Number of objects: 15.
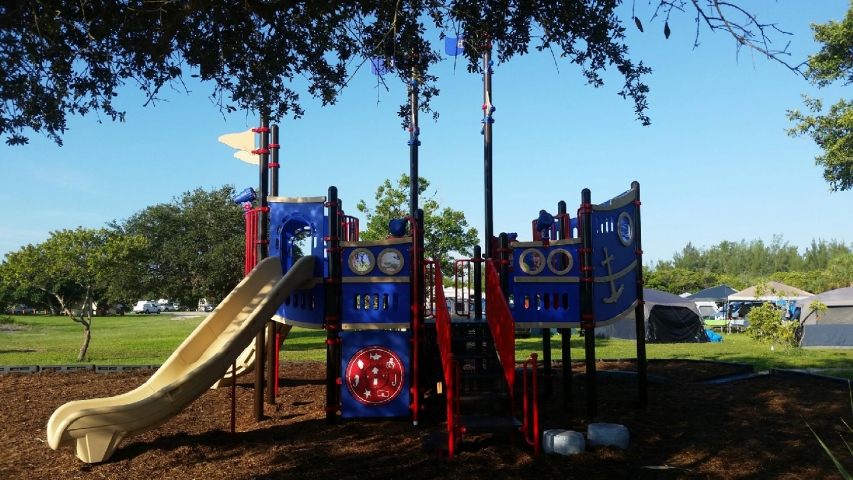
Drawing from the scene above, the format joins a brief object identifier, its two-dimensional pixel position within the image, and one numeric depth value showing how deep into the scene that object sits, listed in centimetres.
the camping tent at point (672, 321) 2627
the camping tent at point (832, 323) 2262
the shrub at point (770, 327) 1927
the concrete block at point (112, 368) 1390
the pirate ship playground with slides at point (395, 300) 788
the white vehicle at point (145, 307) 8800
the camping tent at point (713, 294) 3825
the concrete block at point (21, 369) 1363
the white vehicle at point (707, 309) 4434
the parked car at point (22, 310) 7890
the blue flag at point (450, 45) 1010
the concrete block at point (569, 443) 655
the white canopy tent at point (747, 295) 3541
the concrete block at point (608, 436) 677
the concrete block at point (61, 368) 1390
